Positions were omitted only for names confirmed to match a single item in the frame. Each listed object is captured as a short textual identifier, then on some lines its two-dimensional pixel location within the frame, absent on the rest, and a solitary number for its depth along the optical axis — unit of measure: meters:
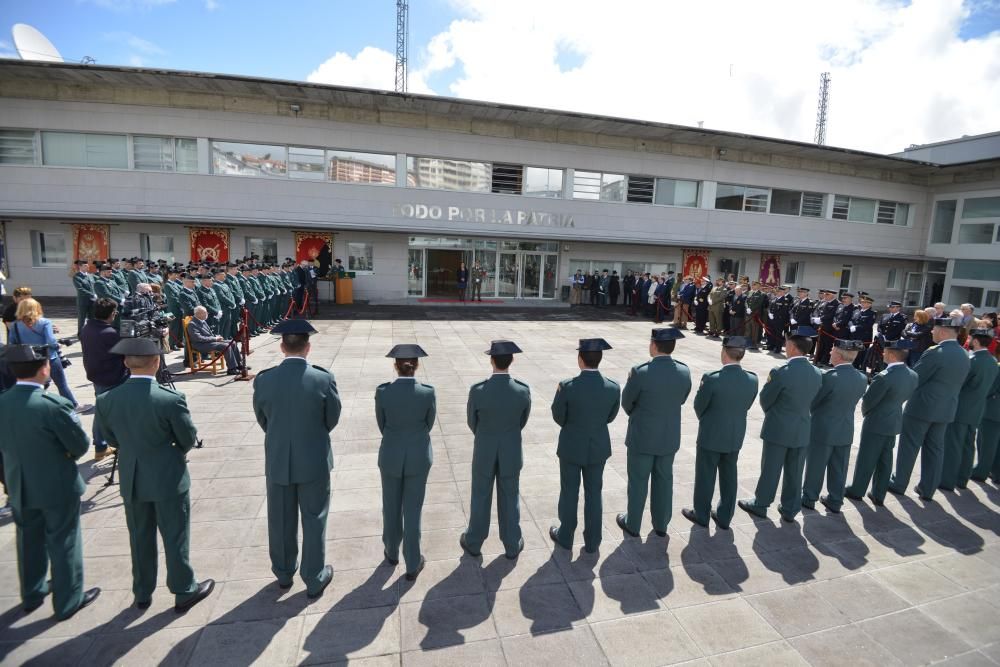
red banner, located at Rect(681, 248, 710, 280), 24.77
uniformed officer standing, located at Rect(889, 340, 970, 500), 5.63
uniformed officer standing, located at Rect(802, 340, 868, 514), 5.09
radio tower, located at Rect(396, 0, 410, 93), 34.43
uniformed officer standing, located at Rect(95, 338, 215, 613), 3.50
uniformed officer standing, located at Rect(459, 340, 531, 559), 4.13
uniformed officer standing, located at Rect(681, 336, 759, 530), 4.72
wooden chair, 9.95
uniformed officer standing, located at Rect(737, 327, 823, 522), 4.93
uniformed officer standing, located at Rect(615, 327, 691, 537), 4.57
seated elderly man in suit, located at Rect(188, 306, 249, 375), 9.20
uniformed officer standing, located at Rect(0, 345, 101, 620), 3.41
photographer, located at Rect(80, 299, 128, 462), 5.77
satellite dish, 17.72
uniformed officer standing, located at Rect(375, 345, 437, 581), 3.95
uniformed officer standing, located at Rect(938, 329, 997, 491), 5.81
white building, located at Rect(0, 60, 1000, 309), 18.55
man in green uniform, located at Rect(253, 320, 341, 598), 3.74
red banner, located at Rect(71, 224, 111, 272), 19.20
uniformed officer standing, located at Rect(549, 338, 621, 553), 4.34
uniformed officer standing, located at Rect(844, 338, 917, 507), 5.35
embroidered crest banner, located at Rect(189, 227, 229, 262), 19.86
